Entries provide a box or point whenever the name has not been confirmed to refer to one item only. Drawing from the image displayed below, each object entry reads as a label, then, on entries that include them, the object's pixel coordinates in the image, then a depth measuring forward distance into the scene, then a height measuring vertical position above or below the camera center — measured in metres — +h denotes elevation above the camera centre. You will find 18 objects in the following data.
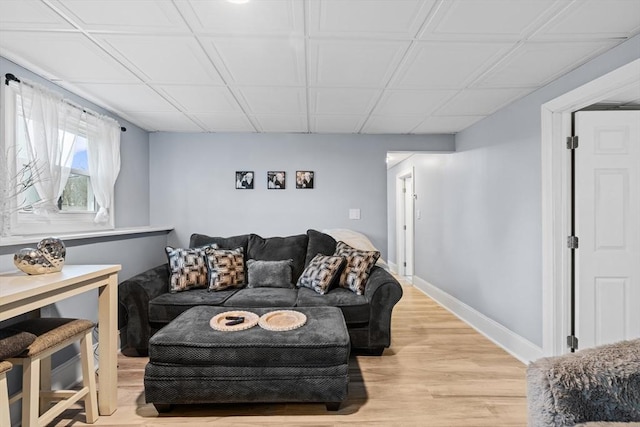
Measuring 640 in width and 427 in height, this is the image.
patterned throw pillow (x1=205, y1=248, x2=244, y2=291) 3.34 -0.59
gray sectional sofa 2.92 -0.82
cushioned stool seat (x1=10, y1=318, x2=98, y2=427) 1.64 -0.83
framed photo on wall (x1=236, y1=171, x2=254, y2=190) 4.20 +0.43
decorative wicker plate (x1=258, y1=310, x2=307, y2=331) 2.28 -0.79
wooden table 1.60 -0.43
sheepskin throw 0.95 -0.53
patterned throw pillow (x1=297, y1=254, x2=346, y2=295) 3.24 -0.63
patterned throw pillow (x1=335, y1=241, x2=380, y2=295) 3.23 -0.59
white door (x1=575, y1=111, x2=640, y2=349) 2.44 -0.13
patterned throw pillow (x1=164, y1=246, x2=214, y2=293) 3.27 -0.58
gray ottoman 2.07 -1.00
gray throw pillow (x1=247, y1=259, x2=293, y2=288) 3.46 -0.67
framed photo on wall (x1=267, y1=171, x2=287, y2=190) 4.22 +0.38
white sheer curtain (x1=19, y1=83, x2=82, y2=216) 2.28 +0.50
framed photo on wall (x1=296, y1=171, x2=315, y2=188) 4.23 +0.39
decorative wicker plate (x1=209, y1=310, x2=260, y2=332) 2.26 -0.78
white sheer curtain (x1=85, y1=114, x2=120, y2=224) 3.00 +0.50
